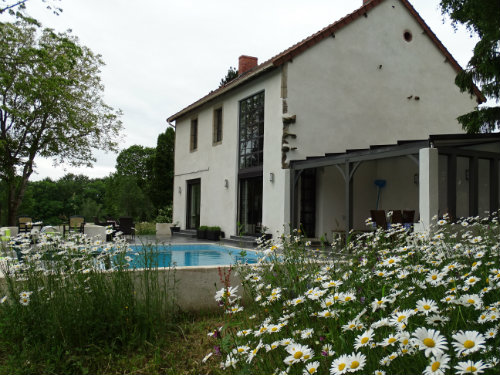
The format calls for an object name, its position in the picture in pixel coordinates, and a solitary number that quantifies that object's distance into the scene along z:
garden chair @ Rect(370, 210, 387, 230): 9.44
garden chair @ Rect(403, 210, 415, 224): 9.82
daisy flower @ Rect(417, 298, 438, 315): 1.72
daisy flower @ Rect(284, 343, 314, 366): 1.66
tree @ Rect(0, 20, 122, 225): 16.22
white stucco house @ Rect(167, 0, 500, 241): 11.51
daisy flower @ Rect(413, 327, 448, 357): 1.33
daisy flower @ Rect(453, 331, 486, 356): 1.31
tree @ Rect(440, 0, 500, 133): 4.03
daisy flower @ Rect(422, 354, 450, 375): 1.27
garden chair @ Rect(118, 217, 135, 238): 13.64
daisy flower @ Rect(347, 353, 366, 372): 1.46
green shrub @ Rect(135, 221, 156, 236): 17.28
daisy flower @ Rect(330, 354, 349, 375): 1.46
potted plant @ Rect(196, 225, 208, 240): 14.73
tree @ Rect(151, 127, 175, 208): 25.94
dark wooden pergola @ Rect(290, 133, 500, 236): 8.27
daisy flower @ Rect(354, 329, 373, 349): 1.64
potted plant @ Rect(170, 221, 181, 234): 17.61
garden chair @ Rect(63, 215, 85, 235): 11.90
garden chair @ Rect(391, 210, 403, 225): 9.40
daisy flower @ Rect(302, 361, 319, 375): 1.52
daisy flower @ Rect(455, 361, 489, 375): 1.21
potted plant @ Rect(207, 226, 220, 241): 14.28
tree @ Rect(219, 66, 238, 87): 23.69
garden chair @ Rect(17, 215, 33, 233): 12.44
